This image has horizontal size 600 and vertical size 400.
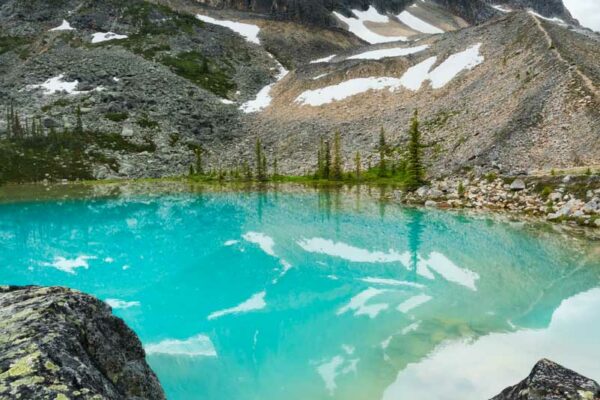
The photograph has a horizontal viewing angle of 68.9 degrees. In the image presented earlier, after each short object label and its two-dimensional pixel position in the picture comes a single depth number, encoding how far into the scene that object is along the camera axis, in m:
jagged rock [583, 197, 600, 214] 27.33
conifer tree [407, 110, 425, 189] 47.32
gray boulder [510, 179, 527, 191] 34.81
